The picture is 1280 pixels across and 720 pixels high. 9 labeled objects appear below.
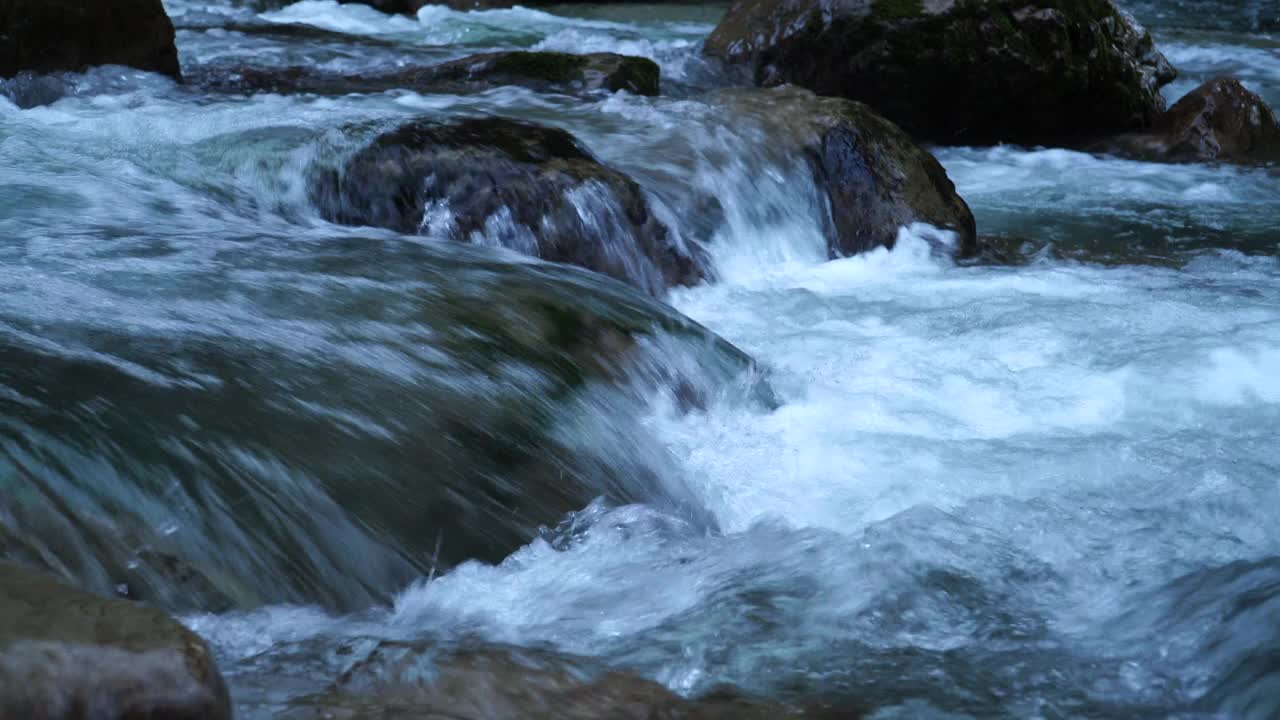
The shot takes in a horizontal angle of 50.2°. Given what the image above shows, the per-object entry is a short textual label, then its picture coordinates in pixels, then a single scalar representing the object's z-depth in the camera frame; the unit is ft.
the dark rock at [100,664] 5.55
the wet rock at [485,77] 25.82
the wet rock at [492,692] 6.89
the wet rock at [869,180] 21.30
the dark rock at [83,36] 22.70
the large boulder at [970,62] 29.07
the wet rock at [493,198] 17.12
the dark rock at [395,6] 51.83
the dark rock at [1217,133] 29.78
